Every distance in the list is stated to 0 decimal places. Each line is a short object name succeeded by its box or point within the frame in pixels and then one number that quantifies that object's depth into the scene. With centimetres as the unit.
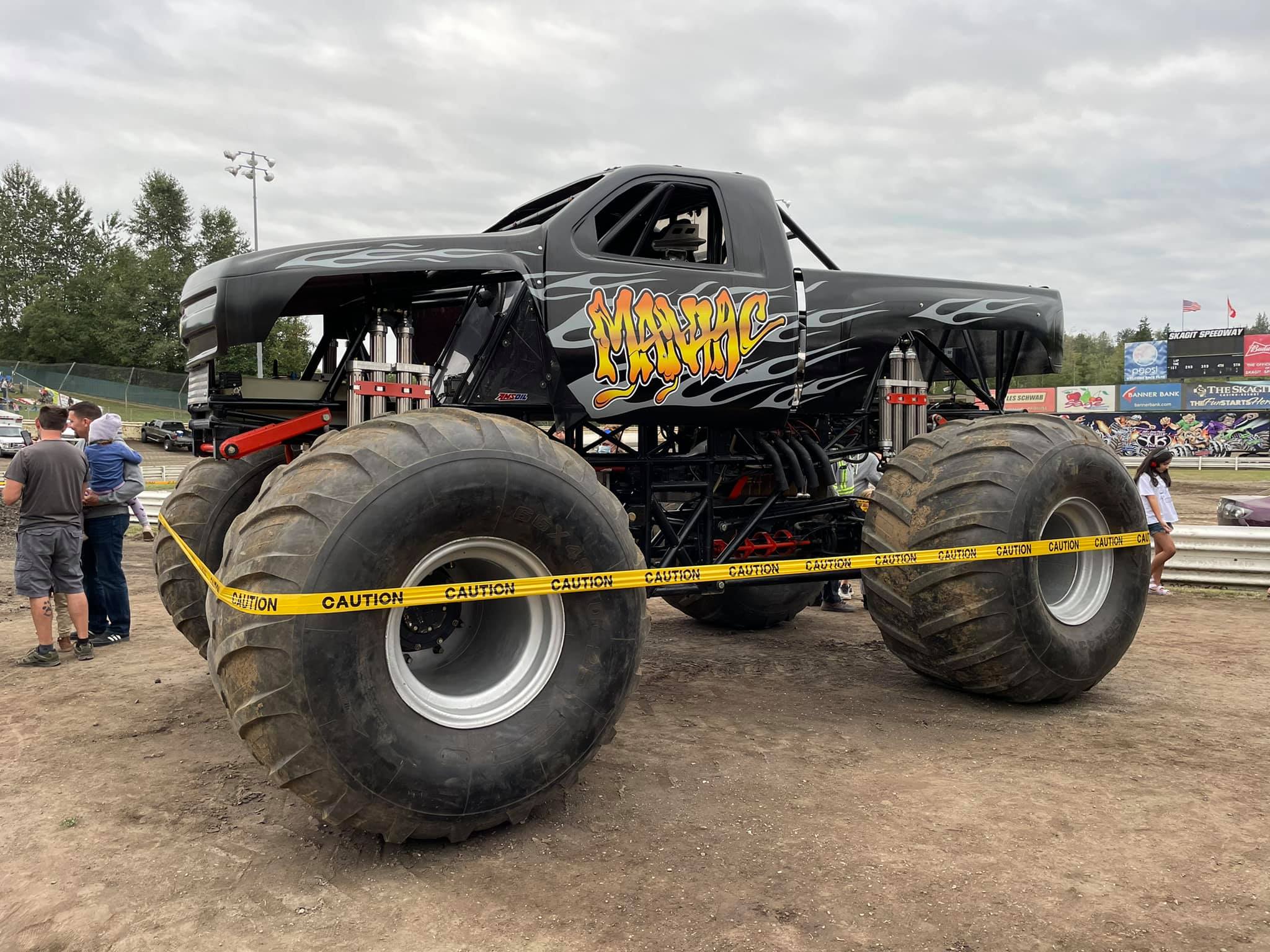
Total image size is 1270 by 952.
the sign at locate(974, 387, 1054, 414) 5736
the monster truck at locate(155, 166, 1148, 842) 324
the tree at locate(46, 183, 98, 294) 7688
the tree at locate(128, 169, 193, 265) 7719
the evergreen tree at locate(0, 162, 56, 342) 7506
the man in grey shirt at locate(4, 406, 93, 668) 646
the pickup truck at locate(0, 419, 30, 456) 3316
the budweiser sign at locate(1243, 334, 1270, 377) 5397
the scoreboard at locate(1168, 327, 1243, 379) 5408
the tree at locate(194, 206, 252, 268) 7062
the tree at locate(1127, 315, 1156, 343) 12456
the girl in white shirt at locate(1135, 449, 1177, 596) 967
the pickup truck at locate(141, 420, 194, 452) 3994
